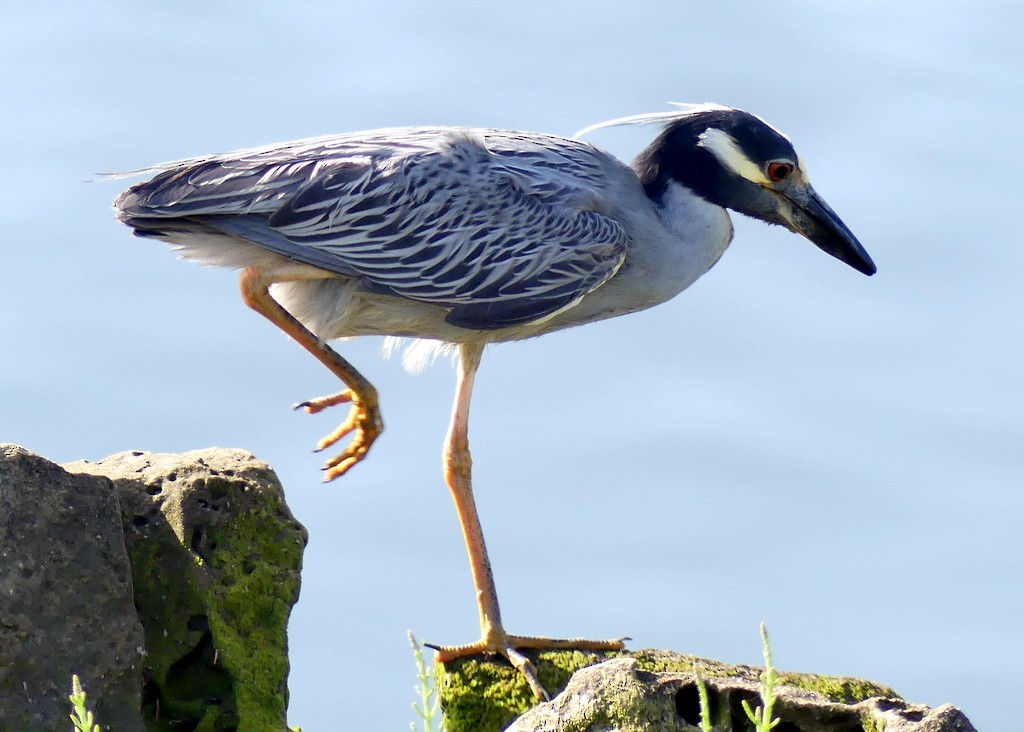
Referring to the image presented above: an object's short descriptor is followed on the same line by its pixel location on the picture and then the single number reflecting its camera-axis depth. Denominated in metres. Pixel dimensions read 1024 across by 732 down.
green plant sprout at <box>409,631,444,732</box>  6.77
